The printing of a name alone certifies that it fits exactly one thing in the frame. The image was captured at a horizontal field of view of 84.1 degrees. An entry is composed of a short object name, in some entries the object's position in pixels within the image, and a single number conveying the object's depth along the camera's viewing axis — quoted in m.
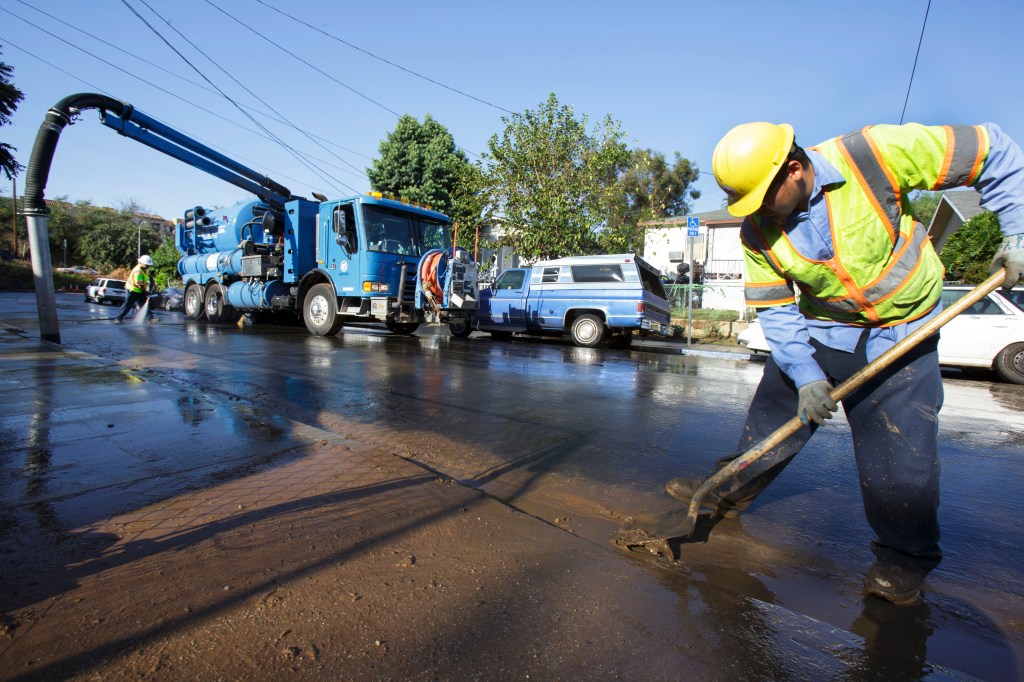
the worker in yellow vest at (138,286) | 14.43
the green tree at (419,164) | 28.42
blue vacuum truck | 11.82
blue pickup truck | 12.48
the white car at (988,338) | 8.83
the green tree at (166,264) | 34.39
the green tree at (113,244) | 60.69
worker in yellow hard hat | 2.07
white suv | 29.69
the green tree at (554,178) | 17.28
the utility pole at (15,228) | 40.44
